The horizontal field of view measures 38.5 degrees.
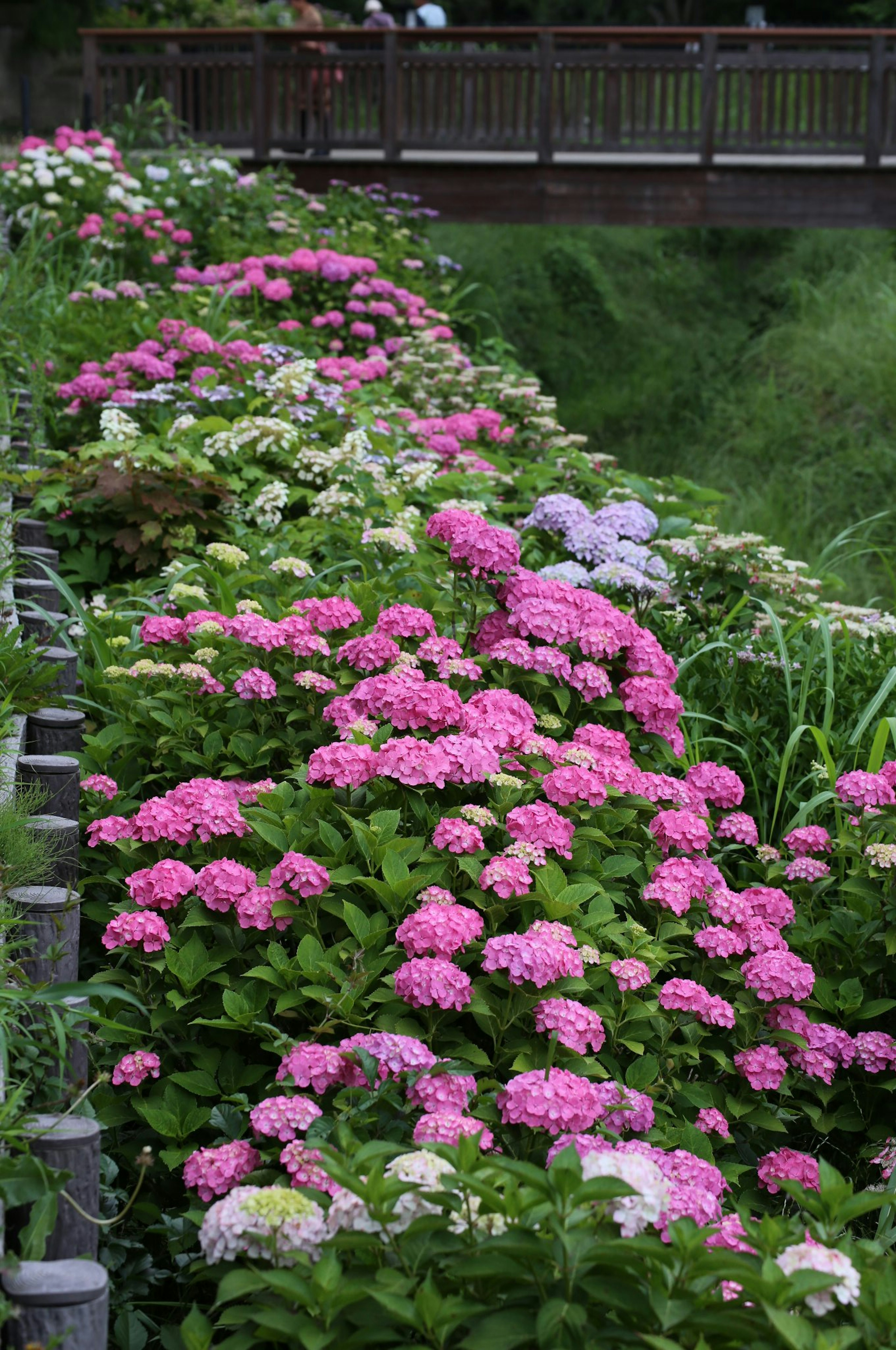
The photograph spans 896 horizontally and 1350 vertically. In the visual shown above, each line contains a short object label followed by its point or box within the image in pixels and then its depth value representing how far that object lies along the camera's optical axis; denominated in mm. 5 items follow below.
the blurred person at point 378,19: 11961
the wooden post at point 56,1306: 1608
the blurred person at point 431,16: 13094
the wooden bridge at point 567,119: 10844
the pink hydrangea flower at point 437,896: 2291
